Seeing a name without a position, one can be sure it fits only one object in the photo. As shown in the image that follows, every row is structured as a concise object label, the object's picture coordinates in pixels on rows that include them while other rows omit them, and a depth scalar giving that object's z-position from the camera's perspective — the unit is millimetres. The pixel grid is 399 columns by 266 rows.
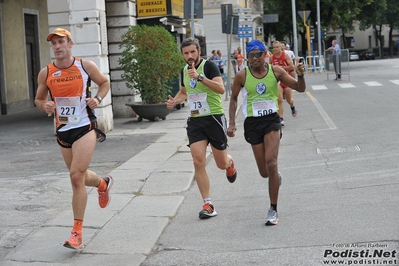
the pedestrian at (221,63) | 39706
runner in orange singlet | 7035
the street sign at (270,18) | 55619
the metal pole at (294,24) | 47219
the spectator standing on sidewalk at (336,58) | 35725
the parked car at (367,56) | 89375
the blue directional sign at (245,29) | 33031
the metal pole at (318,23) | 54512
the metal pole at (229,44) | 26517
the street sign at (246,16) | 33625
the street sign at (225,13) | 26688
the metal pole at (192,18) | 16266
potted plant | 20016
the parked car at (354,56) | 86938
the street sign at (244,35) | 33125
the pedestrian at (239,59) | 40756
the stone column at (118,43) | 21859
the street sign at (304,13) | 44875
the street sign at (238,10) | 43000
